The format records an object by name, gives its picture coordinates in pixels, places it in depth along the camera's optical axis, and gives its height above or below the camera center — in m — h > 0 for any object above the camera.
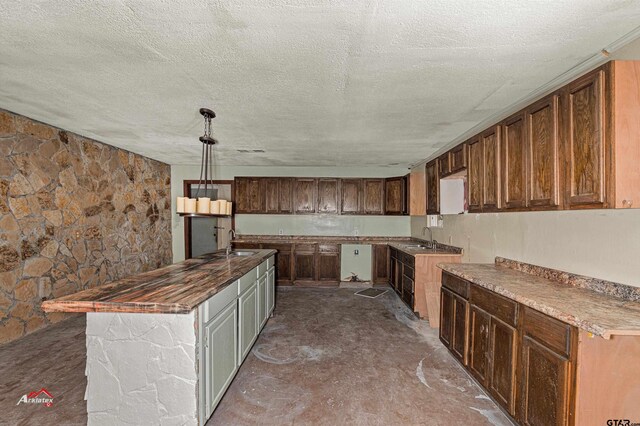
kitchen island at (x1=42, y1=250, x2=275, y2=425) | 1.68 -0.82
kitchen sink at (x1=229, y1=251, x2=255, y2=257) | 3.83 -0.49
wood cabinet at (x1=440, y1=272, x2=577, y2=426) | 1.53 -0.87
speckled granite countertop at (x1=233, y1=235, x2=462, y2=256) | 5.70 -0.47
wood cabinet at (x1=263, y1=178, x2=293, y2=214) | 5.91 +0.40
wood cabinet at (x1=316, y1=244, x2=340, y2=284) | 5.65 -0.89
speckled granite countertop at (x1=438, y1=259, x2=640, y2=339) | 1.37 -0.48
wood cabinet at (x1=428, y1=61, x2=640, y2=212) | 1.56 +0.45
